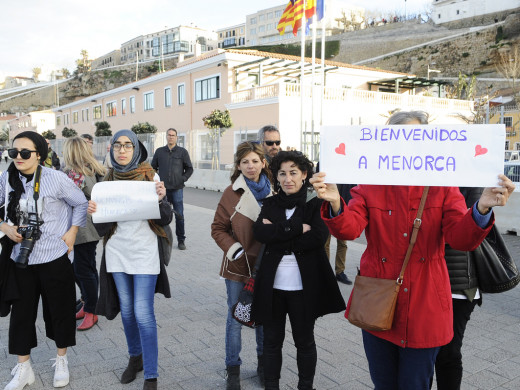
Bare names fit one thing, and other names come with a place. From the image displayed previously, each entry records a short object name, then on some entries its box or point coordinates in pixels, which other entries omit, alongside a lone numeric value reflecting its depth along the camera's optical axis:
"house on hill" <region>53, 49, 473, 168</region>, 24.50
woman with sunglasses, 3.29
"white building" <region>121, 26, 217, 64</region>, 134.25
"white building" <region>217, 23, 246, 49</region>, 124.06
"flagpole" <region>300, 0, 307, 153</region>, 19.27
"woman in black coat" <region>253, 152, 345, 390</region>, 2.91
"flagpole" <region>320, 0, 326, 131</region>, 21.74
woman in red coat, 2.20
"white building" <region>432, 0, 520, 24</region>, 74.24
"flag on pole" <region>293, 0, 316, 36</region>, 19.48
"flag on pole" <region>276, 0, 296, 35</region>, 20.14
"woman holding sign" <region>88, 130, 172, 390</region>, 3.27
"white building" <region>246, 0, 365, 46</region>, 101.75
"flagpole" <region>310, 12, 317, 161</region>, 19.86
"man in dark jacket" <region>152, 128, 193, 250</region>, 8.23
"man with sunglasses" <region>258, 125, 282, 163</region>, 4.98
